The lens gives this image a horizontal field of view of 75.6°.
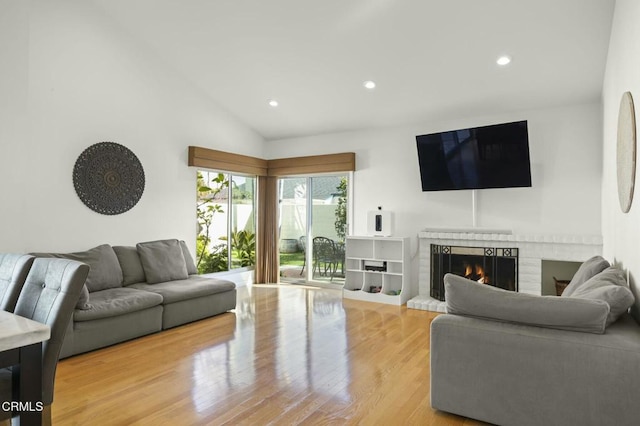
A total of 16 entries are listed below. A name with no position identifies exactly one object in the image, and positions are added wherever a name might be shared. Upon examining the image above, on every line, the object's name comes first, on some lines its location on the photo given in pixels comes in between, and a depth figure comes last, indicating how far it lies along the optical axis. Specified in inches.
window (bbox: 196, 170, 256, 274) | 250.7
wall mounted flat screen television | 192.4
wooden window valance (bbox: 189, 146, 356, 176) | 238.4
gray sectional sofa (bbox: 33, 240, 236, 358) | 146.1
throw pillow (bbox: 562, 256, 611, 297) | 119.1
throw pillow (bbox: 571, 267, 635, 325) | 85.1
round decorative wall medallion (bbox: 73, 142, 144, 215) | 184.5
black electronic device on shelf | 237.5
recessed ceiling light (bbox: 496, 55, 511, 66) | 169.5
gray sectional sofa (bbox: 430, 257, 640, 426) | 79.3
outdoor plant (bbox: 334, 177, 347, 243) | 269.1
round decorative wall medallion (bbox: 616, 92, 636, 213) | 93.5
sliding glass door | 272.7
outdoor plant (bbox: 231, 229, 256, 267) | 274.7
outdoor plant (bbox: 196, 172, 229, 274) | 248.5
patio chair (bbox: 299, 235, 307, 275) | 286.1
